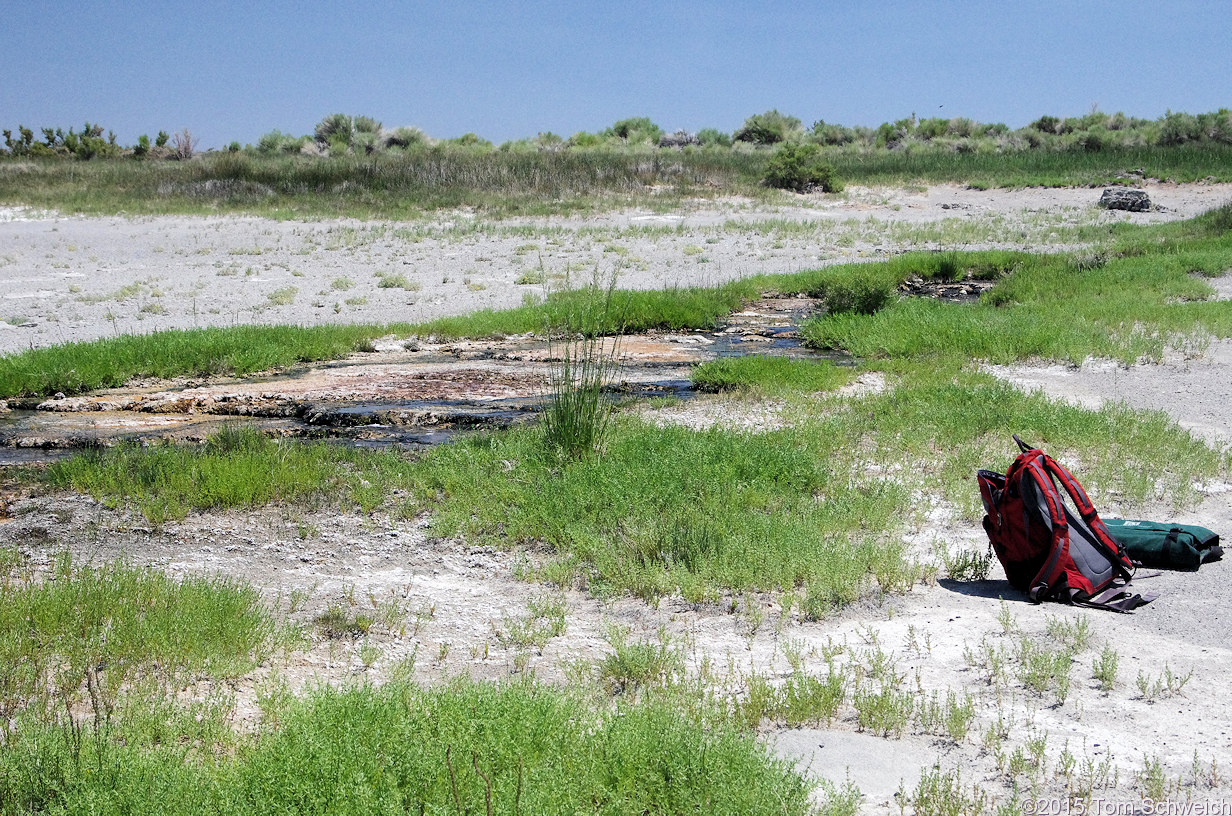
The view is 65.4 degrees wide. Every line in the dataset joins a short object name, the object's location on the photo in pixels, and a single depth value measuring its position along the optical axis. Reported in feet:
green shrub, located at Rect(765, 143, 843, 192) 113.29
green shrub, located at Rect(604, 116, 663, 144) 186.70
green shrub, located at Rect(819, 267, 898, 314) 46.78
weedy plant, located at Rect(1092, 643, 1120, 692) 12.60
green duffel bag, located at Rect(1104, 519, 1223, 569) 17.01
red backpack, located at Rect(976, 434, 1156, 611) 15.74
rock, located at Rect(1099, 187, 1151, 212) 97.40
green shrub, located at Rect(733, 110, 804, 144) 179.97
